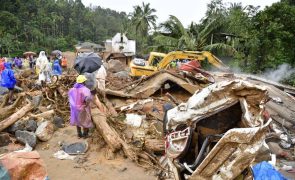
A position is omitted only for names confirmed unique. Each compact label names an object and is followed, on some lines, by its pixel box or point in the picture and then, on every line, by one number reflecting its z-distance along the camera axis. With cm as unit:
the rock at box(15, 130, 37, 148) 466
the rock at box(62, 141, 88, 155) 448
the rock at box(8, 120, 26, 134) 495
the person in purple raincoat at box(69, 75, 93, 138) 463
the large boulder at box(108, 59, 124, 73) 1301
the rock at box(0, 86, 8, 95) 821
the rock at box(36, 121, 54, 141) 488
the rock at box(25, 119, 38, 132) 502
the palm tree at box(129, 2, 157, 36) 2934
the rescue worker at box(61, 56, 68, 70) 1511
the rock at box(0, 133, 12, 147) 463
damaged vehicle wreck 266
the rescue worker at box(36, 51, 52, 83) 794
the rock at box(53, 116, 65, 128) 549
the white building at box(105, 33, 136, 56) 2529
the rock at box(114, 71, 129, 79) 1034
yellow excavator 853
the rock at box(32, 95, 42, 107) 627
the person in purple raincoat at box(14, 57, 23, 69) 1575
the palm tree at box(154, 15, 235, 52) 1185
